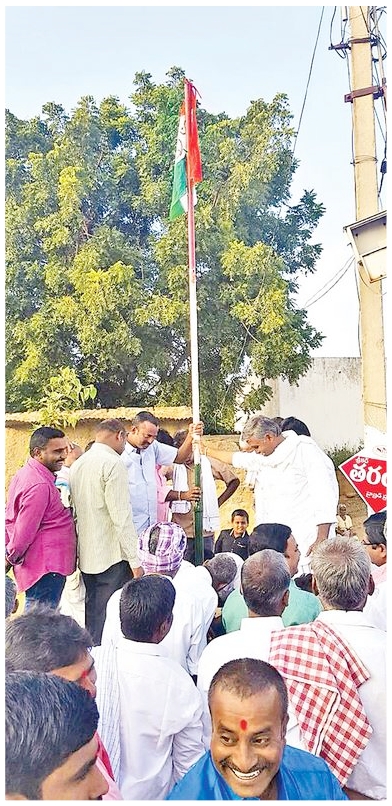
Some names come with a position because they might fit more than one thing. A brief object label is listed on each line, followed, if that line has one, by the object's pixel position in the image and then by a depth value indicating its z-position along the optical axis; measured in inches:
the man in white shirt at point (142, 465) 125.1
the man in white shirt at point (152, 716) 67.5
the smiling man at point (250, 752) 52.4
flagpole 113.6
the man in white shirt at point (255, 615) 70.3
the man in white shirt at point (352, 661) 64.9
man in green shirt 79.4
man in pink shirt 105.0
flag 121.9
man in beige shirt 112.9
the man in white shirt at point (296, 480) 117.3
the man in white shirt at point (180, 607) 82.9
